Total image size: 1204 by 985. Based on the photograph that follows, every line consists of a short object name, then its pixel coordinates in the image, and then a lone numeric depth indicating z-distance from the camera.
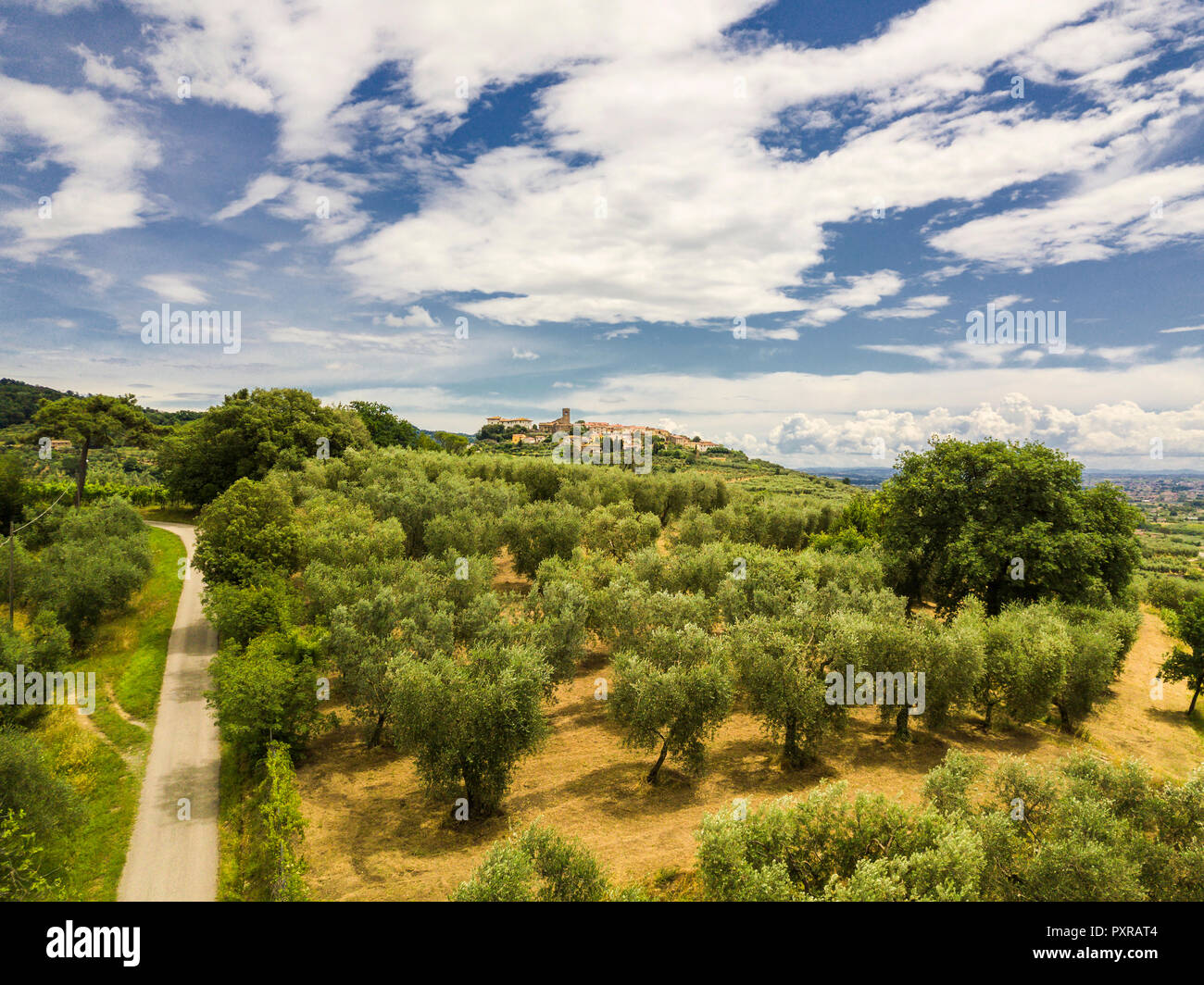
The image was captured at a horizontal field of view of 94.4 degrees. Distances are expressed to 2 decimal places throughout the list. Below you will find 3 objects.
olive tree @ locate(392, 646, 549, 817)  22.17
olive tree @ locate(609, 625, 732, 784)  23.73
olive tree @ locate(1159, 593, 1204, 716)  33.94
